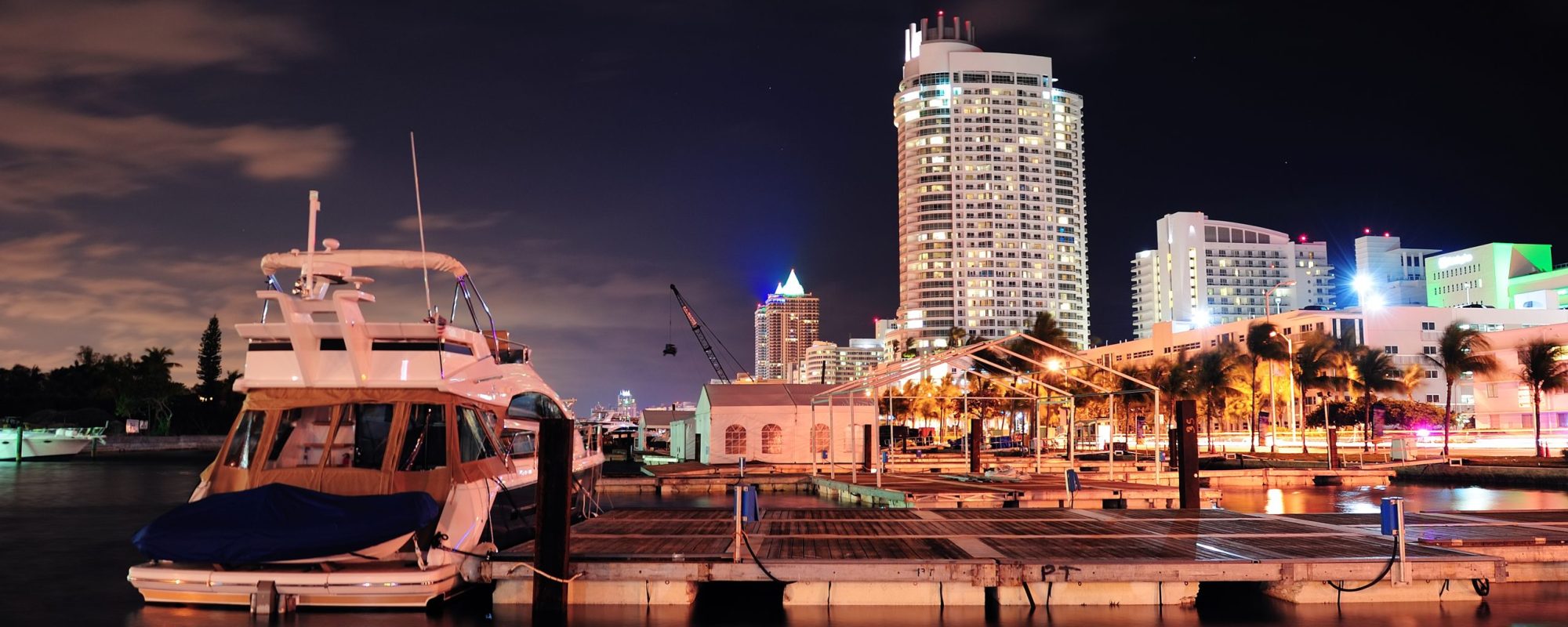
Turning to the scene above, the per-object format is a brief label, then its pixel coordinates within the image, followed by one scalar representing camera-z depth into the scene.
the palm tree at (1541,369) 56.09
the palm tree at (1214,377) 74.81
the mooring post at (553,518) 14.88
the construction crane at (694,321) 124.88
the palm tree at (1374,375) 63.16
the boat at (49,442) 76.25
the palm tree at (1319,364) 69.38
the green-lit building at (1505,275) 172.50
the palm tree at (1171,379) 76.81
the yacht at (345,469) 13.99
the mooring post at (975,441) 43.53
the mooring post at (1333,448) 50.06
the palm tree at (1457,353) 61.50
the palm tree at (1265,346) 74.00
